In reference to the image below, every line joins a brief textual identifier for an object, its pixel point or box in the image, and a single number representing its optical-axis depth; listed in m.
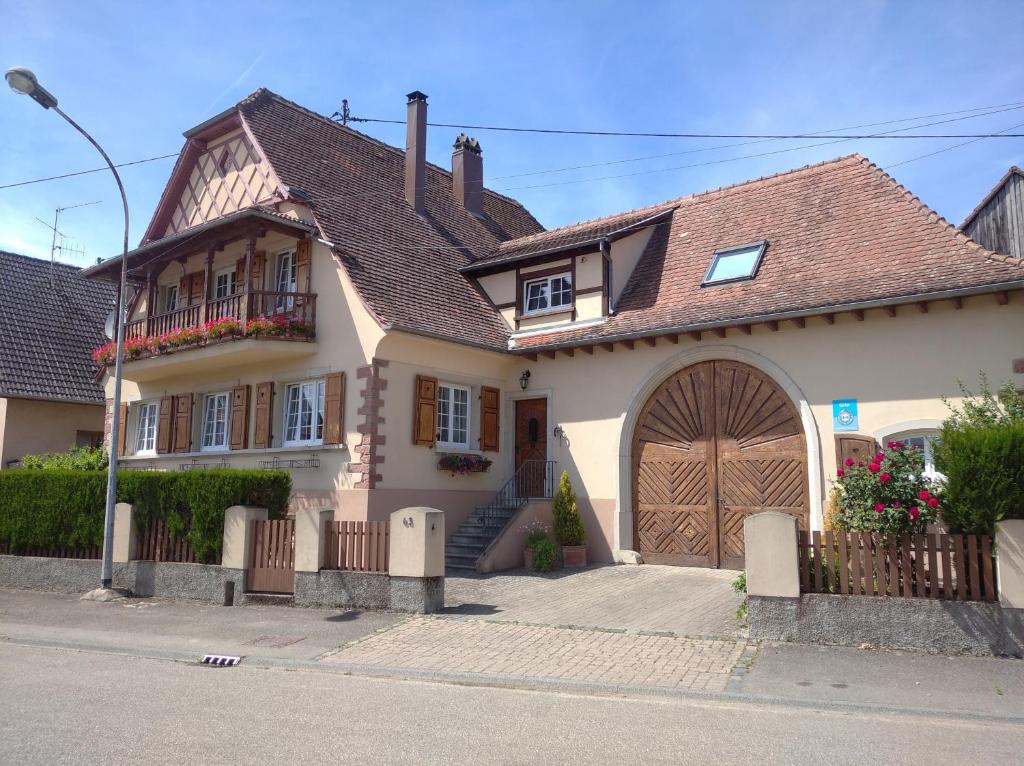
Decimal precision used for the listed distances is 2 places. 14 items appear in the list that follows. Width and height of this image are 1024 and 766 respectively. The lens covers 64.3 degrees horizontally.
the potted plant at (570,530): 14.73
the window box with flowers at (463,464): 15.42
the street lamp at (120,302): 11.22
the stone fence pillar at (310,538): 10.97
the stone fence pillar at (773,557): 8.48
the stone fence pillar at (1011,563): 7.64
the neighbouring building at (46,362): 21.12
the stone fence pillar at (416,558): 10.30
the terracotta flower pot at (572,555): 14.71
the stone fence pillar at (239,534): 11.58
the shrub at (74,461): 17.12
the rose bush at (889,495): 8.51
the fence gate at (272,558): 11.37
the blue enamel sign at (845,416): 12.77
